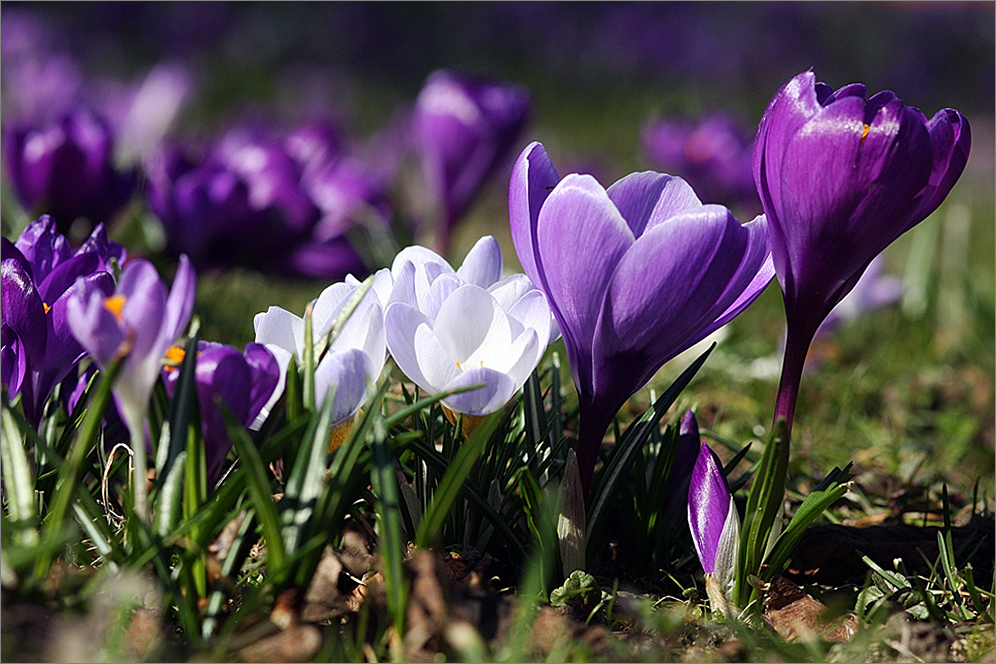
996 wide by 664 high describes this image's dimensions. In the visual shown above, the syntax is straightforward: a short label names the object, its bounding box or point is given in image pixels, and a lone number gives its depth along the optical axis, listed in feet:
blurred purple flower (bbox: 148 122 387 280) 4.11
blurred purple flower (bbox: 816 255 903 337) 5.69
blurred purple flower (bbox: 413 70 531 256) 5.14
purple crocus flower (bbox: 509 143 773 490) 3.30
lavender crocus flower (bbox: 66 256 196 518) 3.23
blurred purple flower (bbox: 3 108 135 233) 3.94
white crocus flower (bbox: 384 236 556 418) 3.33
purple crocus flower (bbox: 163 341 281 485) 3.28
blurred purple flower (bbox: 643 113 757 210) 6.53
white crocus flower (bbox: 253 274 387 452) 3.32
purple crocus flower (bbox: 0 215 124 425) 3.37
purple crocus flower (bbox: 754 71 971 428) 3.30
